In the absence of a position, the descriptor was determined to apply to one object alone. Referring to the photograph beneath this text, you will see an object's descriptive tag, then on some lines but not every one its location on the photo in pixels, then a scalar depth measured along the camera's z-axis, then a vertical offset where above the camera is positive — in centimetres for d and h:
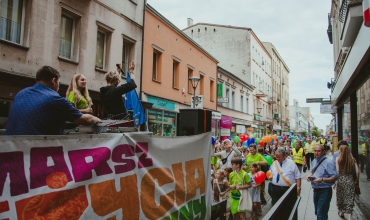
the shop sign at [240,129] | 3267 +60
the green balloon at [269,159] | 1197 -89
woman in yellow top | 464 +54
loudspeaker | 827 +32
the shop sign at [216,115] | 2318 +139
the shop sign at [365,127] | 915 +32
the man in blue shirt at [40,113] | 304 +16
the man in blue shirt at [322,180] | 698 -94
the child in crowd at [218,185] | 848 -135
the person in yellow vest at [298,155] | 1496 -89
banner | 234 -42
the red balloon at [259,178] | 798 -106
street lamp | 1695 +289
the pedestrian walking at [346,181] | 790 -109
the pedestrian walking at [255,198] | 795 -159
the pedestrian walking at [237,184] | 716 -113
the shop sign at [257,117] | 4006 +227
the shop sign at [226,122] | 2821 +111
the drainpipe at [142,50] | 1622 +415
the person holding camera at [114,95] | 498 +57
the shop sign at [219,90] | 2777 +383
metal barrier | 305 -87
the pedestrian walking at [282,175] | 763 -94
